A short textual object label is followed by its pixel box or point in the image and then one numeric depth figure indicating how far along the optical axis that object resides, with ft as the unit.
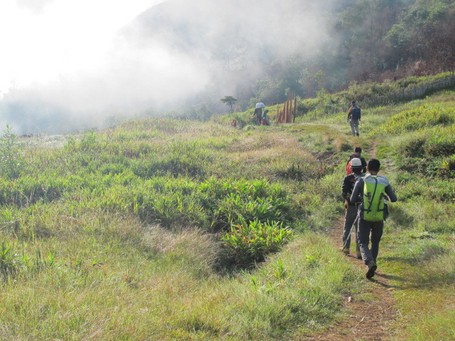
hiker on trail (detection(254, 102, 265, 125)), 107.34
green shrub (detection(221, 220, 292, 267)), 25.86
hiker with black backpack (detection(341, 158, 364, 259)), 23.94
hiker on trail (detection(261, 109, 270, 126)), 104.18
